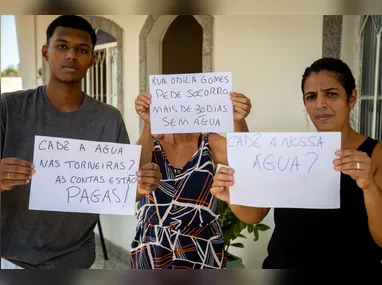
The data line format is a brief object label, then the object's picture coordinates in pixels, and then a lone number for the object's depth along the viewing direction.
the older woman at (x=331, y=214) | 0.88
